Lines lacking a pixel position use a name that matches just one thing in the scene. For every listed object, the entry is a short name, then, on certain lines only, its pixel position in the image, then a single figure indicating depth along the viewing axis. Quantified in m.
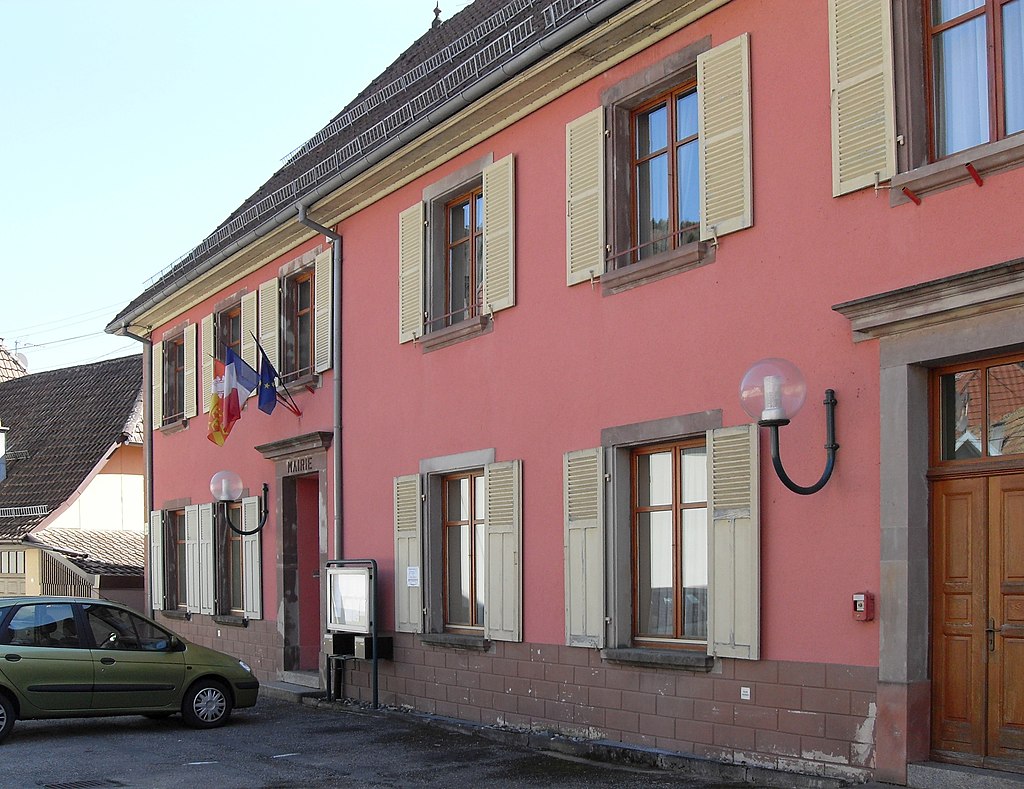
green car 13.23
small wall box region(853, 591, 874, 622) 9.17
